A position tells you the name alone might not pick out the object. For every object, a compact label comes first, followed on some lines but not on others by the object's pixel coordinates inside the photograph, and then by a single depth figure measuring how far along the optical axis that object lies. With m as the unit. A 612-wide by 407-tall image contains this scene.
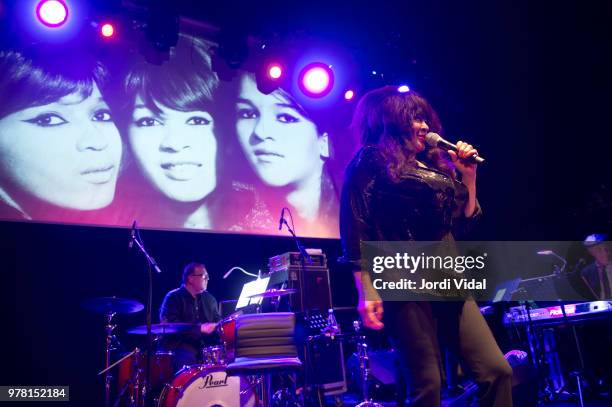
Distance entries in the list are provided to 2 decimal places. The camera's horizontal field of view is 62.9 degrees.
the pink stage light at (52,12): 5.12
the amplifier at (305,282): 5.11
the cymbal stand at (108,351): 4.59
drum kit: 4.46
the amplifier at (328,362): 4.64
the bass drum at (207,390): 4.43
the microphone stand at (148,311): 3.70
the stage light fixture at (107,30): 5.38
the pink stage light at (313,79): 6.47
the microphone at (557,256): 6.24
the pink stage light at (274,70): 6.13
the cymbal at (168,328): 4.57
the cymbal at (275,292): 4.46
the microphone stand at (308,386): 4.29
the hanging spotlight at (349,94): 6.75
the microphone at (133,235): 3.87
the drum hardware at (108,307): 4.47
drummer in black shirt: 5.25
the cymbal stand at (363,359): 5.14
